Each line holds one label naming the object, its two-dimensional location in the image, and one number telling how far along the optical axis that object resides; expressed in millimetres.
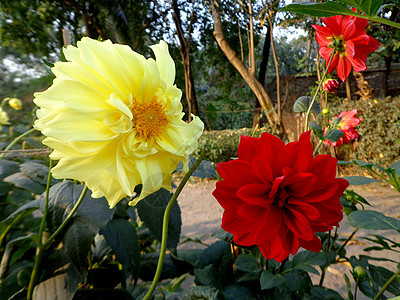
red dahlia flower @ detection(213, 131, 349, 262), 273
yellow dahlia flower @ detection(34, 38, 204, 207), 222
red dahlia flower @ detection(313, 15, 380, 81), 445
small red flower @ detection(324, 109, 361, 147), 706
